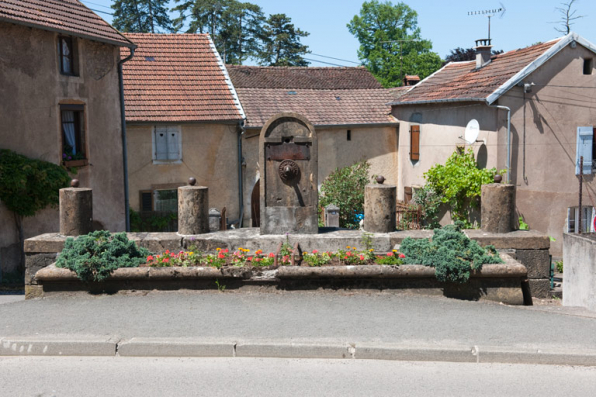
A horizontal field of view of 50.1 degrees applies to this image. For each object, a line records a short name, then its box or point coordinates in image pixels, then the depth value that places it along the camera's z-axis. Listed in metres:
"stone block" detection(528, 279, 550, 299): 9.67
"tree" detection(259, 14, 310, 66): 47.84
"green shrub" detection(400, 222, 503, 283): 8.27
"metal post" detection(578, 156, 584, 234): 18.61
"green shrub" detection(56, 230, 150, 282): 8.46
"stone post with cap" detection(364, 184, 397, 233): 10.11
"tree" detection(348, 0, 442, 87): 49.31
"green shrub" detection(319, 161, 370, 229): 22.62
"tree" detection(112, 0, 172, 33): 46.50
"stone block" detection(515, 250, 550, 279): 9.61
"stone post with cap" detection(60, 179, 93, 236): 9.78
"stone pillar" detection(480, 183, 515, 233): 9.70
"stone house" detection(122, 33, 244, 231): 21.12
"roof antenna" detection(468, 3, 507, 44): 21.48
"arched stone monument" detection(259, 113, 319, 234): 10.27
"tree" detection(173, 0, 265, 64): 46.38
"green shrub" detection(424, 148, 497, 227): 19.09
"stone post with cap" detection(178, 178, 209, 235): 10.16
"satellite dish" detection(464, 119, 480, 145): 19.52
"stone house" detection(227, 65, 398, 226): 22.80
